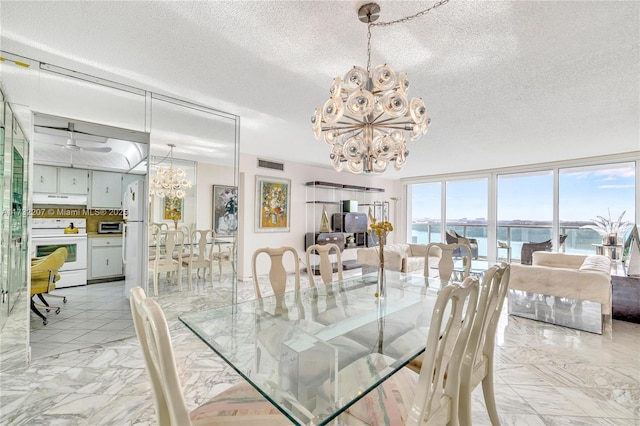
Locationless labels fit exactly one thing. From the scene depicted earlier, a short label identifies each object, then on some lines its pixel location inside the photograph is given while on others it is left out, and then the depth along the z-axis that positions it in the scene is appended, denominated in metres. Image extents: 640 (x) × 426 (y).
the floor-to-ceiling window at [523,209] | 6.15
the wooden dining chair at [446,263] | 2.90
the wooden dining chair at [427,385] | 0.96
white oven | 2.67
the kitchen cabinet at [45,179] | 2.48
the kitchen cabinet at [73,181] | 3.04
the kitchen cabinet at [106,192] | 3.58
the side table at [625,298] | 3.35
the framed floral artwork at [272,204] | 5.77
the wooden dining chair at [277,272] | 2.49
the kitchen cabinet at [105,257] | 3.80
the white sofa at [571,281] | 2.99
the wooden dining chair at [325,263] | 2.87
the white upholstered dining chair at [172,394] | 0.77
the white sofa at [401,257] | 5.36
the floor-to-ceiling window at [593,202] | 5.15
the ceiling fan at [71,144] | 2.85
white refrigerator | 3.16
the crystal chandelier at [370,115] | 1.80
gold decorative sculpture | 6.95
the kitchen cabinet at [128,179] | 3.35
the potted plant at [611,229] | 4.64
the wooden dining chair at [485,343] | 1.28
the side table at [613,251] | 4.59
